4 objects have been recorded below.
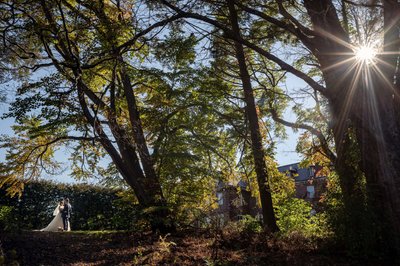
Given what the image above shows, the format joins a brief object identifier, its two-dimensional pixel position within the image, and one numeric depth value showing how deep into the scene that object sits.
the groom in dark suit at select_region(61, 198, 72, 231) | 18.86
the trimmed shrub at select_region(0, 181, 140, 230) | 19.48
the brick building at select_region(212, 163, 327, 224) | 35.49
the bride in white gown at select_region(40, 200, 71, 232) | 18.28
